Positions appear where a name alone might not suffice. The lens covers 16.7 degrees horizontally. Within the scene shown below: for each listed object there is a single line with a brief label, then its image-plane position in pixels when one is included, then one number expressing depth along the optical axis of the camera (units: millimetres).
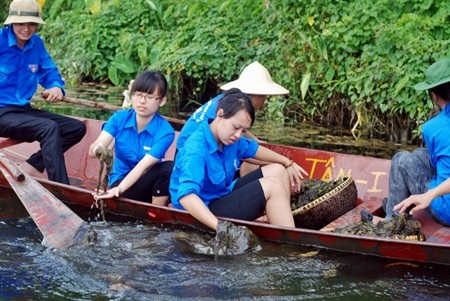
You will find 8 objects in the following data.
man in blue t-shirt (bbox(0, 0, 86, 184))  11641
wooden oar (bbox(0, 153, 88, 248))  10011
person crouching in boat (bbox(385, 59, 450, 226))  9129
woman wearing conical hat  10207
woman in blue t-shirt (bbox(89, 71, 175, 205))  10252
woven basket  10239
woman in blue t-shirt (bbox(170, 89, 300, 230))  9294
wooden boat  9085
